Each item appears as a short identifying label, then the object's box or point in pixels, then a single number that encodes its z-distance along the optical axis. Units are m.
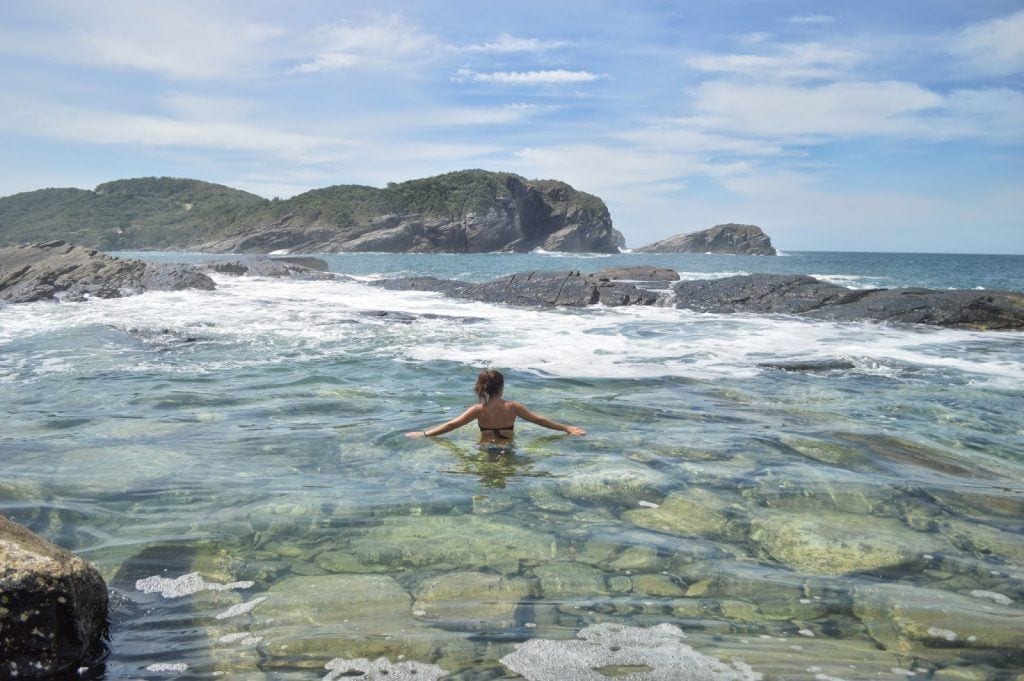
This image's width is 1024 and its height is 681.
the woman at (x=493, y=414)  7.34
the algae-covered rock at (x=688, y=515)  5.12
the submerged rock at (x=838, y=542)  4.58
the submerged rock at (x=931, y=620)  3.57
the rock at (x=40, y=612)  2.96
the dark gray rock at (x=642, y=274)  27.56
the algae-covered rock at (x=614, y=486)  5.75
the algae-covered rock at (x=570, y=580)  4.07
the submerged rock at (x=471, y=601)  3.71
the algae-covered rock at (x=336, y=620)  3.42
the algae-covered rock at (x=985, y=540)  4.75
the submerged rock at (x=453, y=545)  4.48
